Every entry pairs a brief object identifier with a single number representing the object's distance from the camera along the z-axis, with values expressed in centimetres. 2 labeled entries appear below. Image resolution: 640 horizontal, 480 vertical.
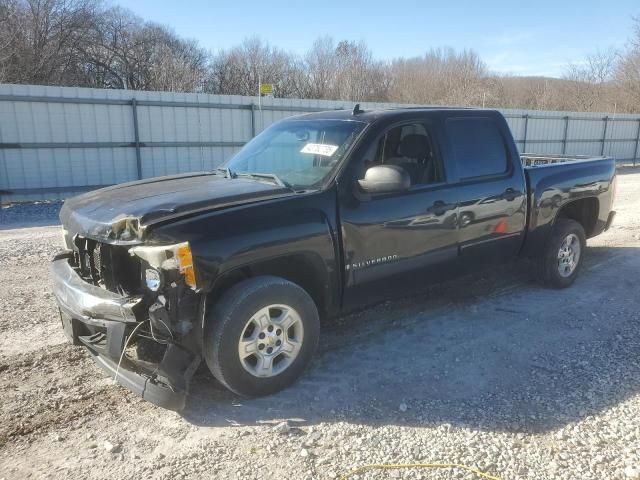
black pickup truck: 315
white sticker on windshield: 409
